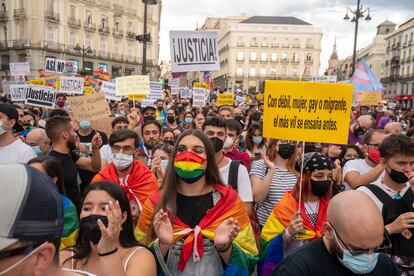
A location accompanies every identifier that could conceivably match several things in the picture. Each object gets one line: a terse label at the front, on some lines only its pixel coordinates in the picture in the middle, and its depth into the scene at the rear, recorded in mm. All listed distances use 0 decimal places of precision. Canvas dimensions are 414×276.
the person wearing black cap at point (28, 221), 999
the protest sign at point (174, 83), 17888
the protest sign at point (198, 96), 12766
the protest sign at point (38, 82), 13530
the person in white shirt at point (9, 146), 4035
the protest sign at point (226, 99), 12164
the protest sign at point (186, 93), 18266
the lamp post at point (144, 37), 14470
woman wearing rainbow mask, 2459
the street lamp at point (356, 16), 16561
